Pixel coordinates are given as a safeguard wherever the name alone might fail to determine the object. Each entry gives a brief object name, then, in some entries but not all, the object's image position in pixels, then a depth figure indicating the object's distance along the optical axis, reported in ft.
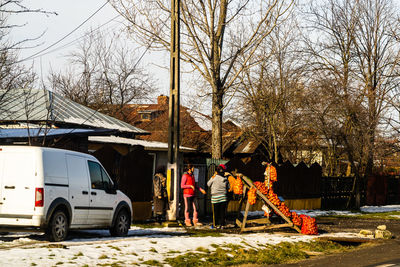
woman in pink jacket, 63.05
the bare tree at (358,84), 108.27
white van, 40.60
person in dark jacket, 61.67
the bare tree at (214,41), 83.30
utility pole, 60.59
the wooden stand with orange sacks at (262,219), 55.31
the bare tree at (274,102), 115.14
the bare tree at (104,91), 196.77
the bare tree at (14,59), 38.68
